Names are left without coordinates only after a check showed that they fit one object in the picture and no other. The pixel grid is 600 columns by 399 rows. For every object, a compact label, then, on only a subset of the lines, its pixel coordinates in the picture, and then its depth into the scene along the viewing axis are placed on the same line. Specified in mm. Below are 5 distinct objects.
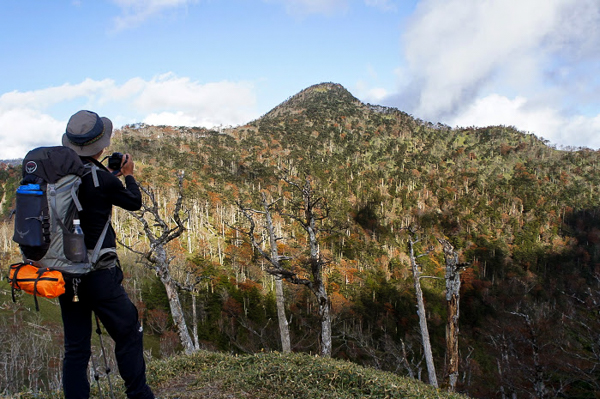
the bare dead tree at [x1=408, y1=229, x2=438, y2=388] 11461
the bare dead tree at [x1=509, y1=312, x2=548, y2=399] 15845
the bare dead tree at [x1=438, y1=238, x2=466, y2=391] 9094
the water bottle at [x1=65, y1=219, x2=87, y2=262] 2506
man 2738
